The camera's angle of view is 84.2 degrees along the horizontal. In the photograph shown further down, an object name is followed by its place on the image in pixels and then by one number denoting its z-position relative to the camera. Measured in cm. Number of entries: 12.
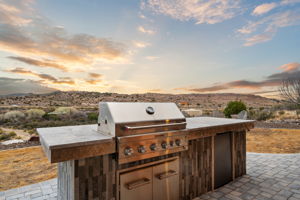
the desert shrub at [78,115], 1084
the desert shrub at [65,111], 1092
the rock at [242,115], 819
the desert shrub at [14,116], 989
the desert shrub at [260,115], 1170
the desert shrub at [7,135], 691
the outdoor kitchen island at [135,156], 150
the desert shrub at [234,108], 1088
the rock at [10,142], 602
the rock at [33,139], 625
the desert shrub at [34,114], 1021
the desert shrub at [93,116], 1024
